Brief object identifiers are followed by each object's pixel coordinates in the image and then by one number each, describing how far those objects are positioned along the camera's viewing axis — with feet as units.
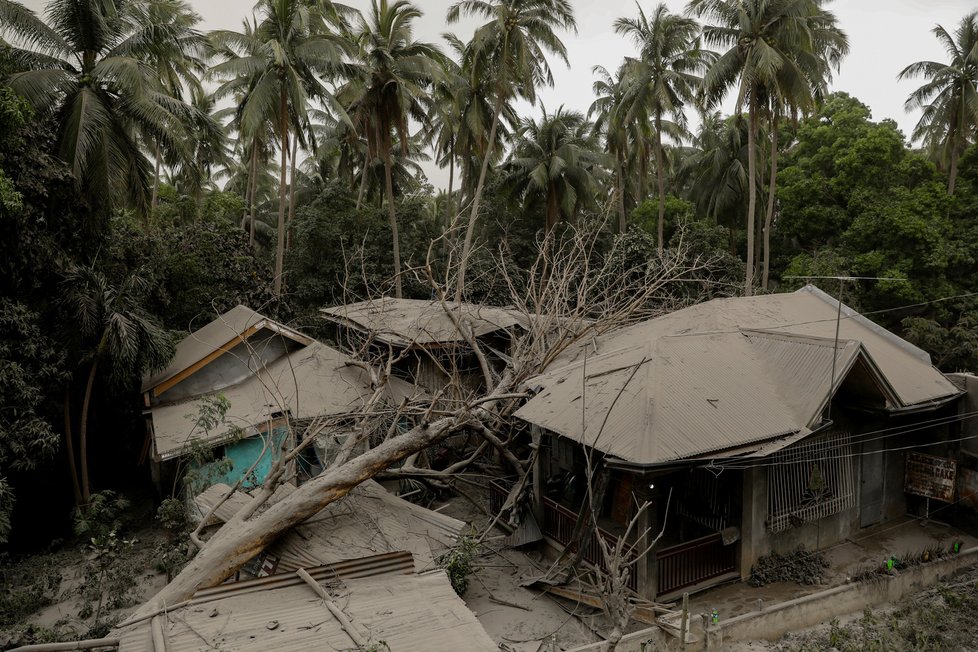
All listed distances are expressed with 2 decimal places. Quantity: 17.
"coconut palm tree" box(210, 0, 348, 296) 60.13
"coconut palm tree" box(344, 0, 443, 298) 68.85
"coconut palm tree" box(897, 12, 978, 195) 83.92
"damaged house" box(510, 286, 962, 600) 29.27
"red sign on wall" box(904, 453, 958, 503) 36.42
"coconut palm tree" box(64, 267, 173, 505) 39.29
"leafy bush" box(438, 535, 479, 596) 28.99
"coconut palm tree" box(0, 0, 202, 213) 39.63
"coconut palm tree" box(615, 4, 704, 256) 81.41
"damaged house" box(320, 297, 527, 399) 50.11
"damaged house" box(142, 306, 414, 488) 40.24
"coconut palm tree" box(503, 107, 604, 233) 83.87
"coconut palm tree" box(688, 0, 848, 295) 63.87
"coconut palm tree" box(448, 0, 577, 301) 67.62
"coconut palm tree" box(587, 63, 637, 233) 85.61
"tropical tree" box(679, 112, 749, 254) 97.55
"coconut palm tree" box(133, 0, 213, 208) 45.06
